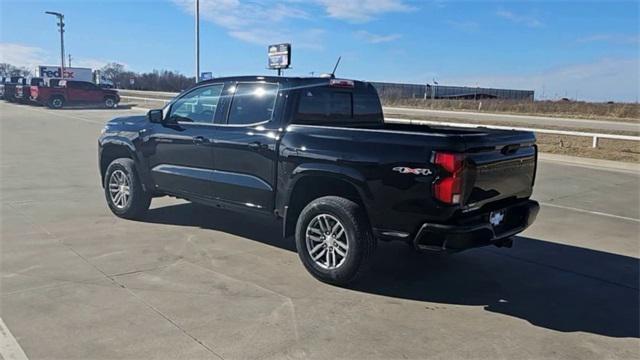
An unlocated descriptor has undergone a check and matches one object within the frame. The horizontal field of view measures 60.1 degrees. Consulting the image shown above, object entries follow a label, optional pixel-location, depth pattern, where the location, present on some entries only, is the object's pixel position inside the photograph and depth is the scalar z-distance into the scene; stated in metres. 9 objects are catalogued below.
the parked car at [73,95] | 37.75
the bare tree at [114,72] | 109.20
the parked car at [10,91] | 42.56
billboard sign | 29.70
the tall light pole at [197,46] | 34.53
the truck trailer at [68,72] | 66.50
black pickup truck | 4.39
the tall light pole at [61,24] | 54.61
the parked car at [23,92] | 38.94
